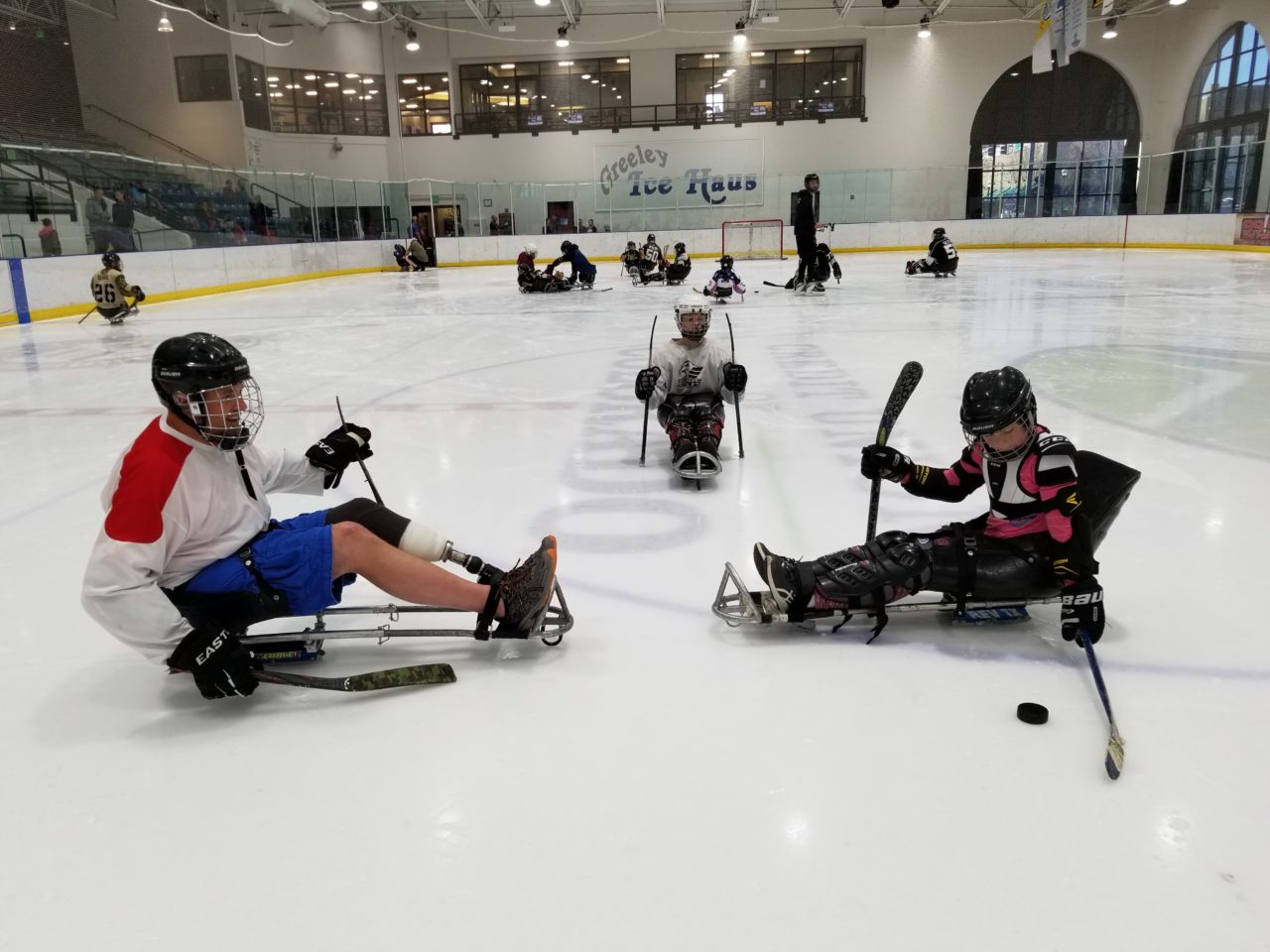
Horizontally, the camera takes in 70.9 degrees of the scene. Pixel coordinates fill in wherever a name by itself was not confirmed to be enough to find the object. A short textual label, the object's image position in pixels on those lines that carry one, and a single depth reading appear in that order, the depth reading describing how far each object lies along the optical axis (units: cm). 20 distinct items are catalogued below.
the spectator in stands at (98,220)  1331
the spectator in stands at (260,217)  1833
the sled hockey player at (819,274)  1299
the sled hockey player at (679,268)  1552
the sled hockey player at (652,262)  1583
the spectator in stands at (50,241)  1240
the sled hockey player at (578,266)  1469
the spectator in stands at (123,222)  1393
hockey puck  201
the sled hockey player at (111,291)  1139
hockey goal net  2278
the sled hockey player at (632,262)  1594
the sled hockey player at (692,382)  409
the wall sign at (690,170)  2652
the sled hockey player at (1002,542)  230
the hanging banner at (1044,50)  1372
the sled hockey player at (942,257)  1493
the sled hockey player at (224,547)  196
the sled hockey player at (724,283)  1204
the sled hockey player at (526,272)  1466
